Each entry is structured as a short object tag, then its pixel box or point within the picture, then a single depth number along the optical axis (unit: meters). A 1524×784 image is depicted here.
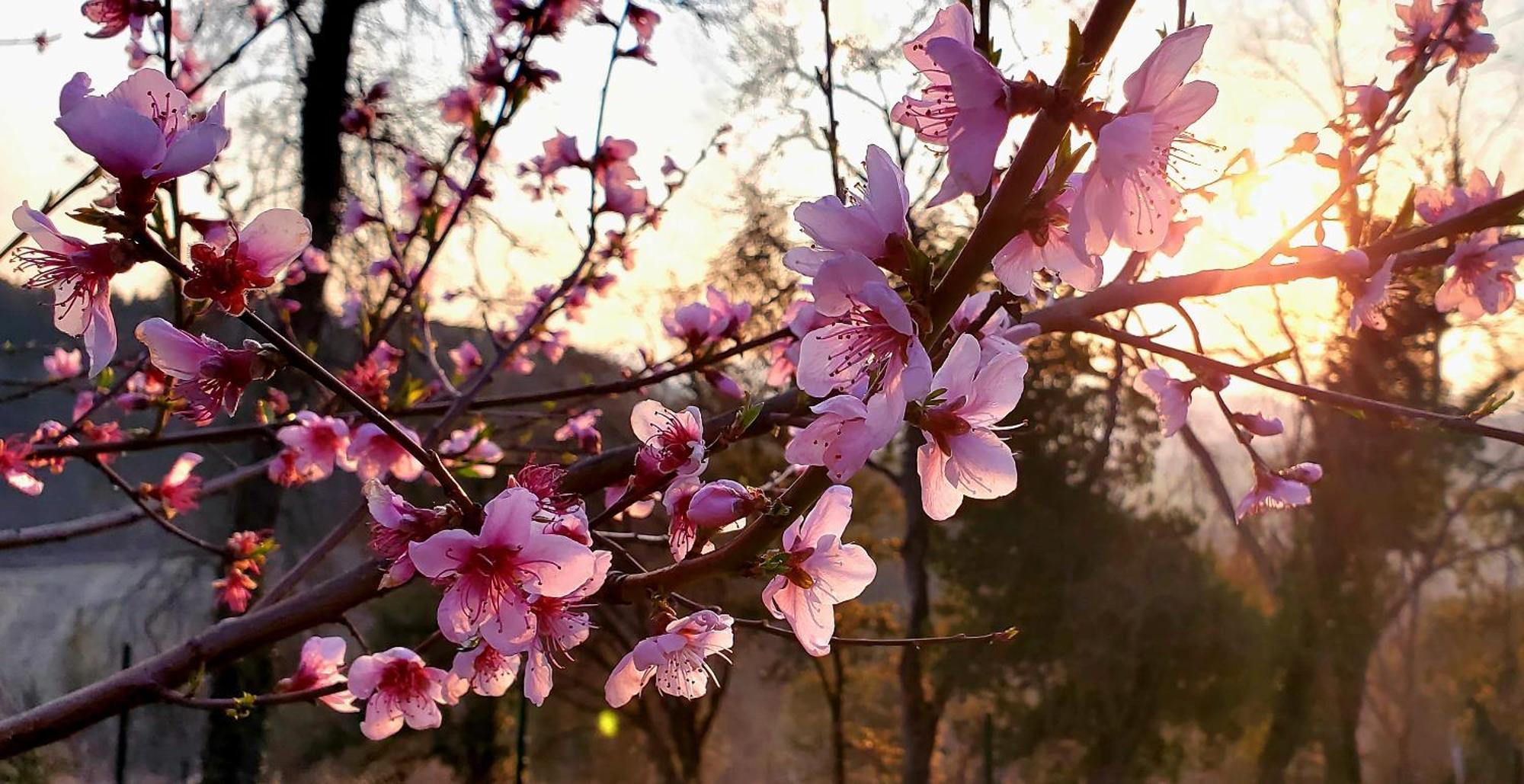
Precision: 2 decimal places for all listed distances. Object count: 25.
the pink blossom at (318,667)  0.34
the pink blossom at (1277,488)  0.33
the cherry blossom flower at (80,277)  0.17
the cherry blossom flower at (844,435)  0.15
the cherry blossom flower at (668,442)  0.22
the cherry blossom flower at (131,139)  0.15
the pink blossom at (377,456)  0.36
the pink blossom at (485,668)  0.25
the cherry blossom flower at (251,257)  0.17
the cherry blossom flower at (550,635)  0.21
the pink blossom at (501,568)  0.18
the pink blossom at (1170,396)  0.32
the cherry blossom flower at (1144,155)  0.15
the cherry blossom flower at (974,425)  0.17
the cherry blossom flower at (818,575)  0.21
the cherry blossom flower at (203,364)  0.18
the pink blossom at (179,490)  0.49
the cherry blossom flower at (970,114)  0.15
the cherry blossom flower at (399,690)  0.29
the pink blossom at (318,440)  0.41
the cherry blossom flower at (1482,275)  0.28
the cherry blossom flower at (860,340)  0.15
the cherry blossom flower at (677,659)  0.21
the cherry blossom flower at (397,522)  0.19
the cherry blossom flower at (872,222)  0.17
